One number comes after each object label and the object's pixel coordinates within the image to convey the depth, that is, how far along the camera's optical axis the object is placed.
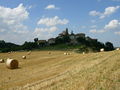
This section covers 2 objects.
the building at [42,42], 90.82
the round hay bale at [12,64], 20.54
